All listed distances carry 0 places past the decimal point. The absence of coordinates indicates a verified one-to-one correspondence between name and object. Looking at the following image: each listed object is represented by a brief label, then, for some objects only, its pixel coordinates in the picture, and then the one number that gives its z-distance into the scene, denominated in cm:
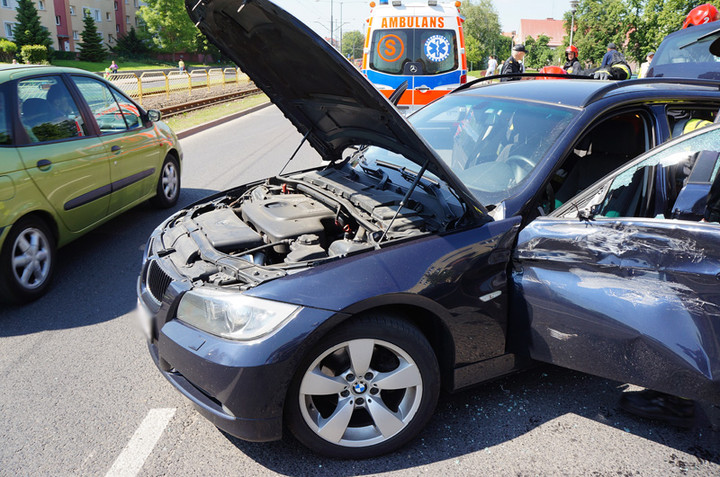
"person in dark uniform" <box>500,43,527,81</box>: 1077
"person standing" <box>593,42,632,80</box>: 626
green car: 392
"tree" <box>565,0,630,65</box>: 5338
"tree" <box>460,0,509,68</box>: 11025
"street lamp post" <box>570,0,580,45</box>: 4541
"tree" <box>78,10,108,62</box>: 5667
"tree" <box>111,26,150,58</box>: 7044
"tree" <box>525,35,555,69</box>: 7241
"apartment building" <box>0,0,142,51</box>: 5572
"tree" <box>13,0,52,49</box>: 4972
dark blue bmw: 229
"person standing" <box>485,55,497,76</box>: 2019
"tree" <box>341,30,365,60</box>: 12838
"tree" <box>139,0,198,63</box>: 7431
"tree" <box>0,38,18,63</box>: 3691
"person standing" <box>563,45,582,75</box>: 1171
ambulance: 991
